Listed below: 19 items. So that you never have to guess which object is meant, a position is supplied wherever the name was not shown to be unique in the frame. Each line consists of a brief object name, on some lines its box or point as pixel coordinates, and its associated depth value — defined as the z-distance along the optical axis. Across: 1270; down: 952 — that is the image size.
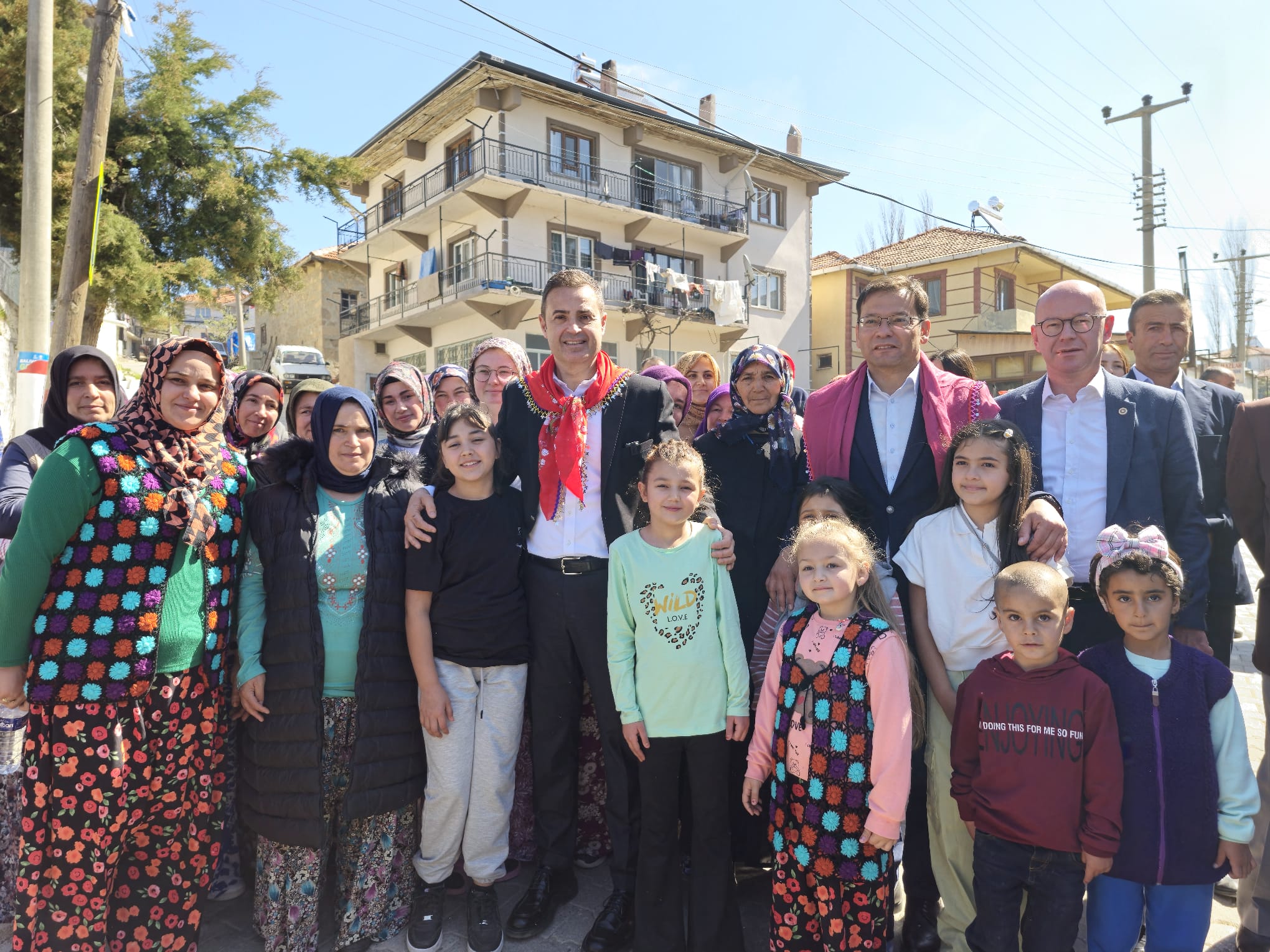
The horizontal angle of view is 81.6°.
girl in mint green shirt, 2.70
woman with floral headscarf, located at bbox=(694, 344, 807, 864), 3.21
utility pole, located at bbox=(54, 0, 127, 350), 6.62
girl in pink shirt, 2.35
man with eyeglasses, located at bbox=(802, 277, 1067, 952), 2.87
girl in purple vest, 2.33
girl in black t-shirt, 2.91
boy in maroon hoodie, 2.30
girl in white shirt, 2.65
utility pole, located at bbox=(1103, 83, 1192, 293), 18.30
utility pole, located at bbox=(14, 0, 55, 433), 6.40
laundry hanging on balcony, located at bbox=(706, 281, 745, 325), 22.14
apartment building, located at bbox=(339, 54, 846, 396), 19.17
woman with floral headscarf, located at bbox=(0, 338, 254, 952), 2.39
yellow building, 22.12
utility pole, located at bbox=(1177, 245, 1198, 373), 26.37
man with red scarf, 2.99
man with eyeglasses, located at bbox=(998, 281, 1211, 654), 2.87
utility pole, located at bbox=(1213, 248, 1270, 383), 38.53
